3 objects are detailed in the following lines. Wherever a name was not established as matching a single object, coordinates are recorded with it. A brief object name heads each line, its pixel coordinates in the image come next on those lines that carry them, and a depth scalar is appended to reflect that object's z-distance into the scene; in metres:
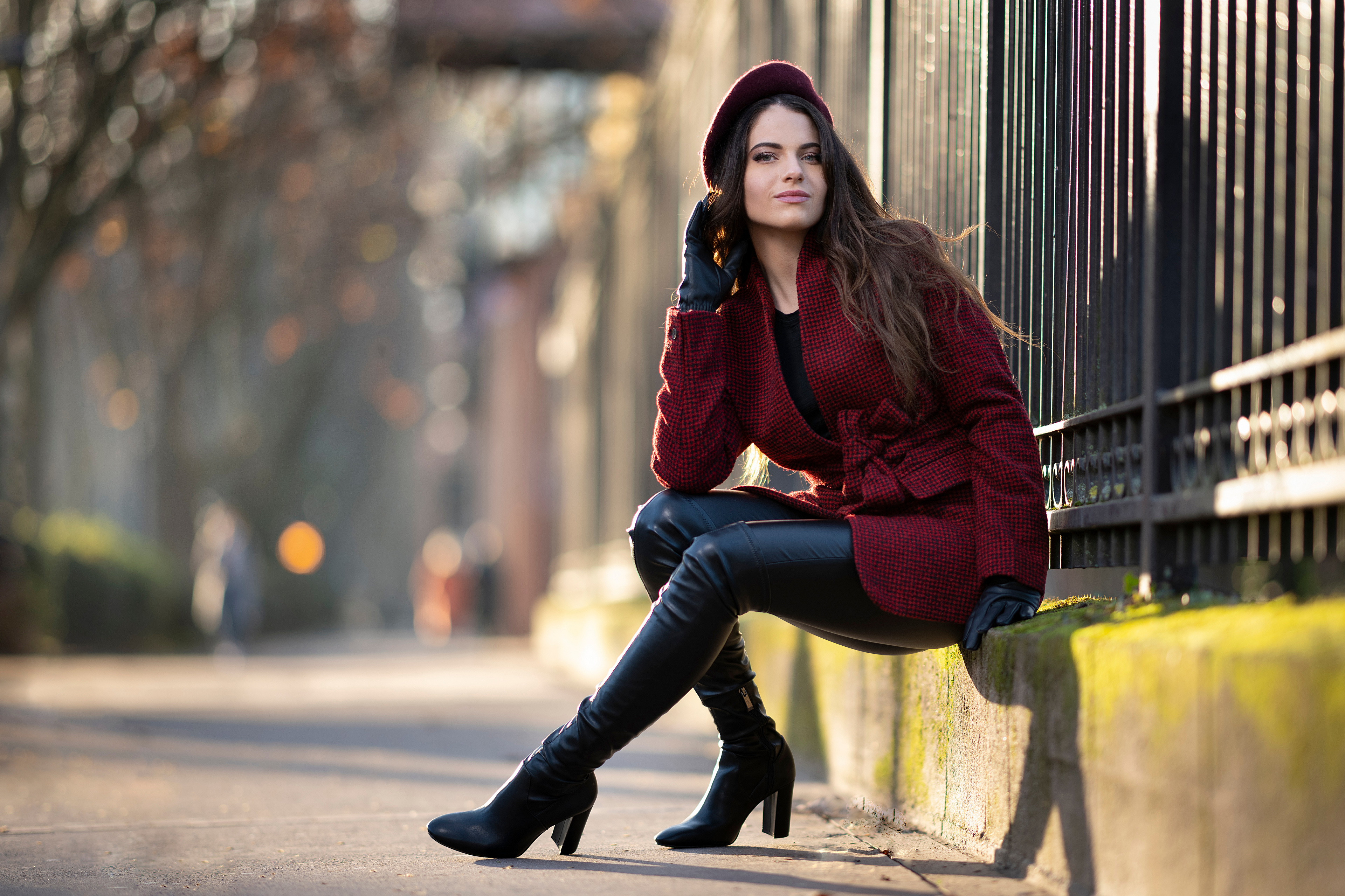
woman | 6.11
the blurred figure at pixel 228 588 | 34.78
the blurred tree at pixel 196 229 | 26.61
